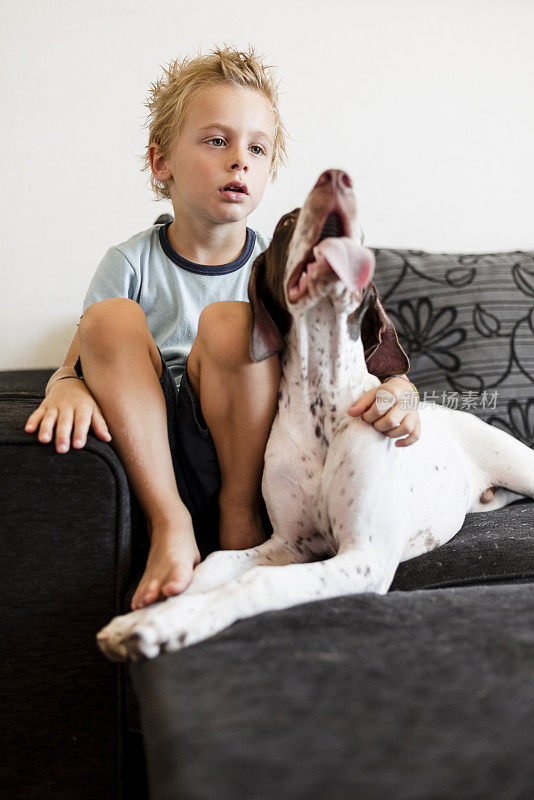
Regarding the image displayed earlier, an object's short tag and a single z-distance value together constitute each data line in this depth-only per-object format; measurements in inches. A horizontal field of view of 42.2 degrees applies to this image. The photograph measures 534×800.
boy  53.0
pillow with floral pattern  82.5
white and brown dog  44.6
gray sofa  29.1
